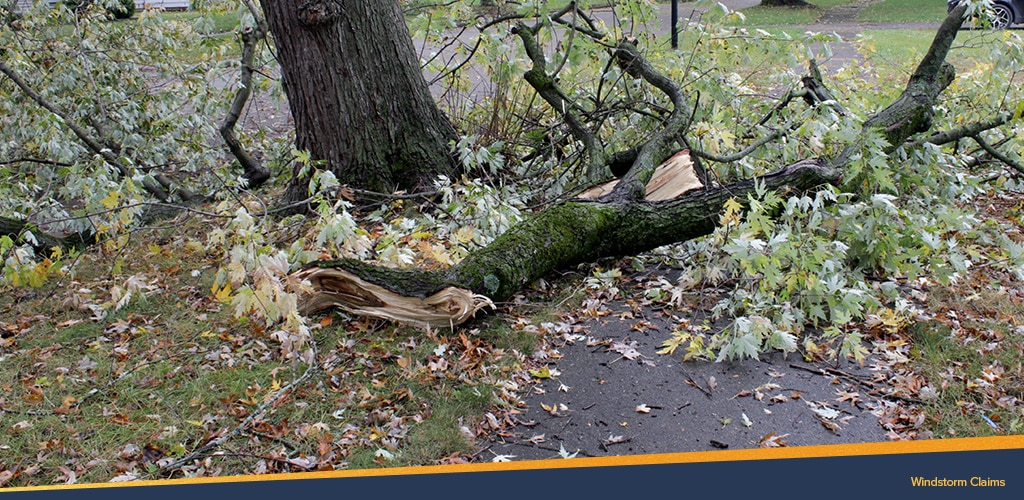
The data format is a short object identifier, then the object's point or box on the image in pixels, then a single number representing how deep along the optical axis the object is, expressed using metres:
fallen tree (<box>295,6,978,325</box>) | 4.10
